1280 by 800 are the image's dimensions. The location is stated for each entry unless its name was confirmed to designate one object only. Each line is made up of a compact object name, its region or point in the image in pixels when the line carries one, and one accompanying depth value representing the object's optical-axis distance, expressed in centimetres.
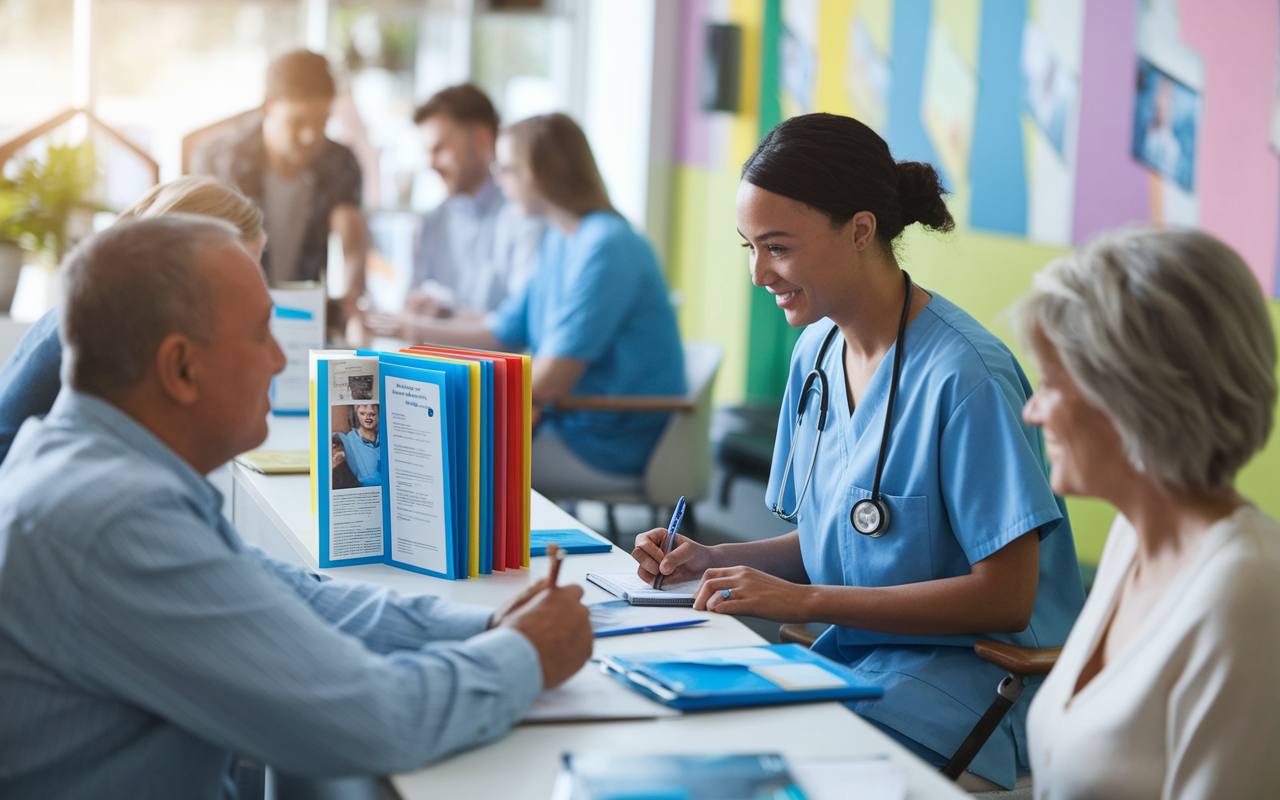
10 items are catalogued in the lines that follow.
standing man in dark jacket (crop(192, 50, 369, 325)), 461
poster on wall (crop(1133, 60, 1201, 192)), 331
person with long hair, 398
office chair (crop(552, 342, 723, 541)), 388
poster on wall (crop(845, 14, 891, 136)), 491
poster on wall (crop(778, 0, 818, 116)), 550
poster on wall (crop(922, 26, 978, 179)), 430
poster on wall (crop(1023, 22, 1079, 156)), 381
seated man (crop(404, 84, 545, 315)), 495
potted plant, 427
